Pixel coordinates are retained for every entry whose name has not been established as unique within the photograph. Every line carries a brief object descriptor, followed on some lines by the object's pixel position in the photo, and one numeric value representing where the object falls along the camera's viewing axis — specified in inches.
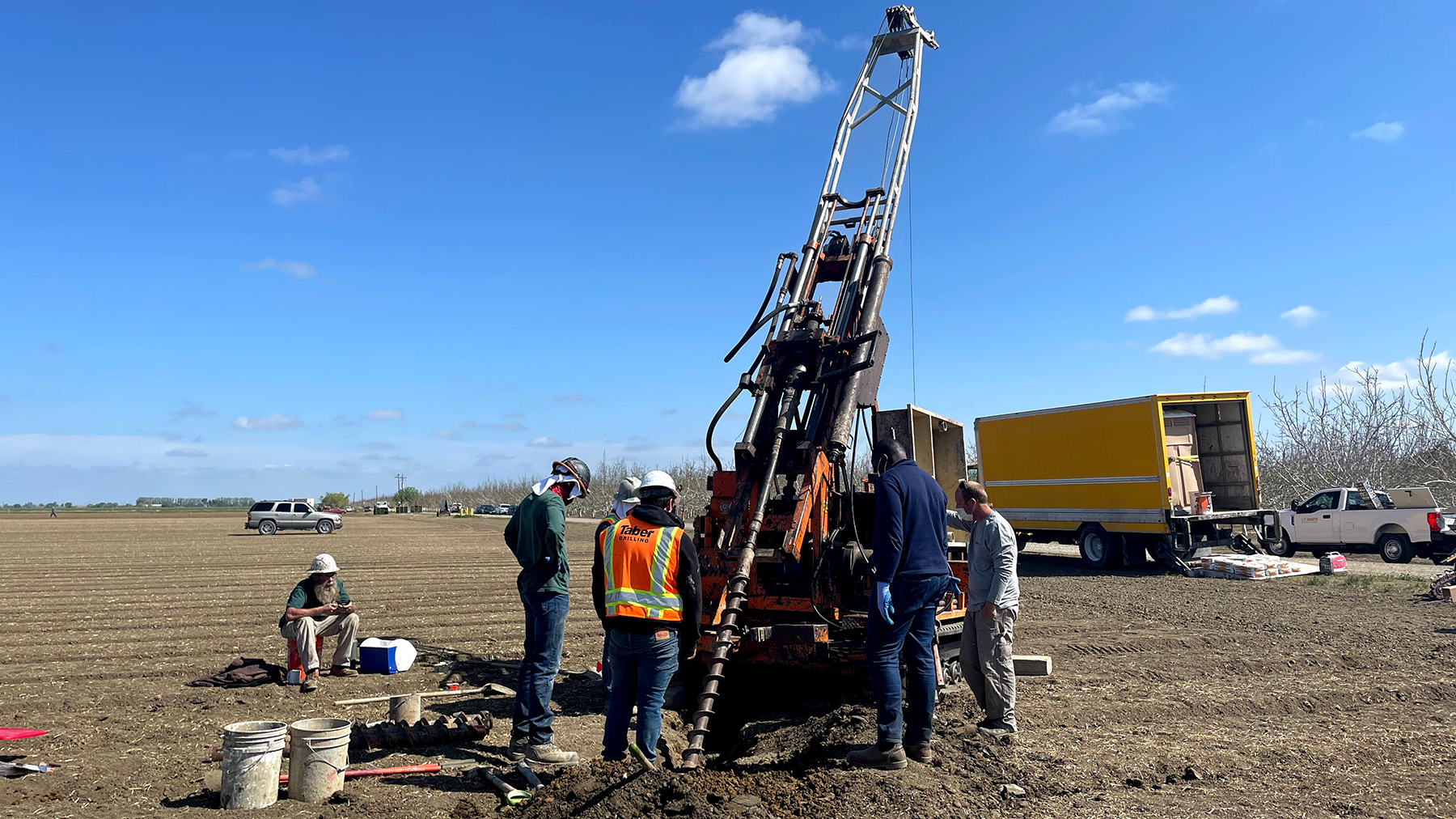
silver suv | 1651.1
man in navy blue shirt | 212.2
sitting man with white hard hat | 313.4
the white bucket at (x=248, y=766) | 189.6
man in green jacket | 230.5
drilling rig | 263.6
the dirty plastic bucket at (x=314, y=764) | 197.6
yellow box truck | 667.4
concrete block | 331.6
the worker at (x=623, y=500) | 297.9
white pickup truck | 713.6
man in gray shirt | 249.4
